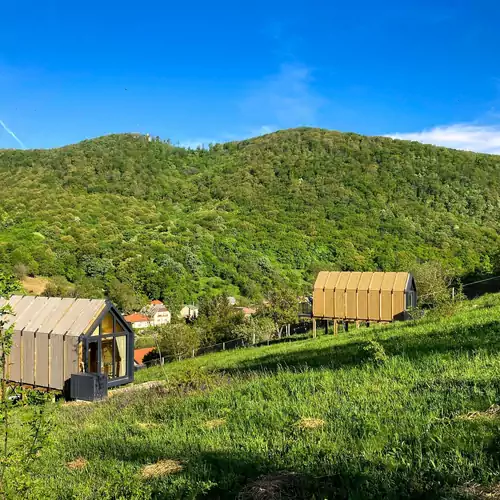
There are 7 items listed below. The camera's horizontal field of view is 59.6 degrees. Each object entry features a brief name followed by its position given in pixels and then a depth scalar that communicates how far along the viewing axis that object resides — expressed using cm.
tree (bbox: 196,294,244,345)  4159
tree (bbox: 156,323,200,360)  3397
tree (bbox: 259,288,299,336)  4248
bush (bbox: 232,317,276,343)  3931
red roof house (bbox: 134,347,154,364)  3870
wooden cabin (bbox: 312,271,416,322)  2644
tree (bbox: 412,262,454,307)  1595
